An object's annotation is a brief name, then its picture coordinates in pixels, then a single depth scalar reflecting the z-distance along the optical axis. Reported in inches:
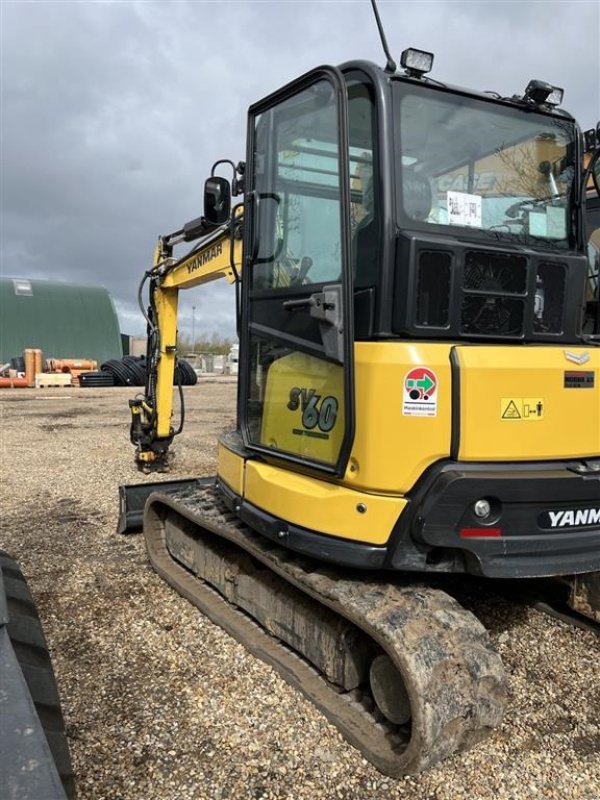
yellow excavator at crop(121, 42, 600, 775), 110.1
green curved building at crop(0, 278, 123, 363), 1227.2
